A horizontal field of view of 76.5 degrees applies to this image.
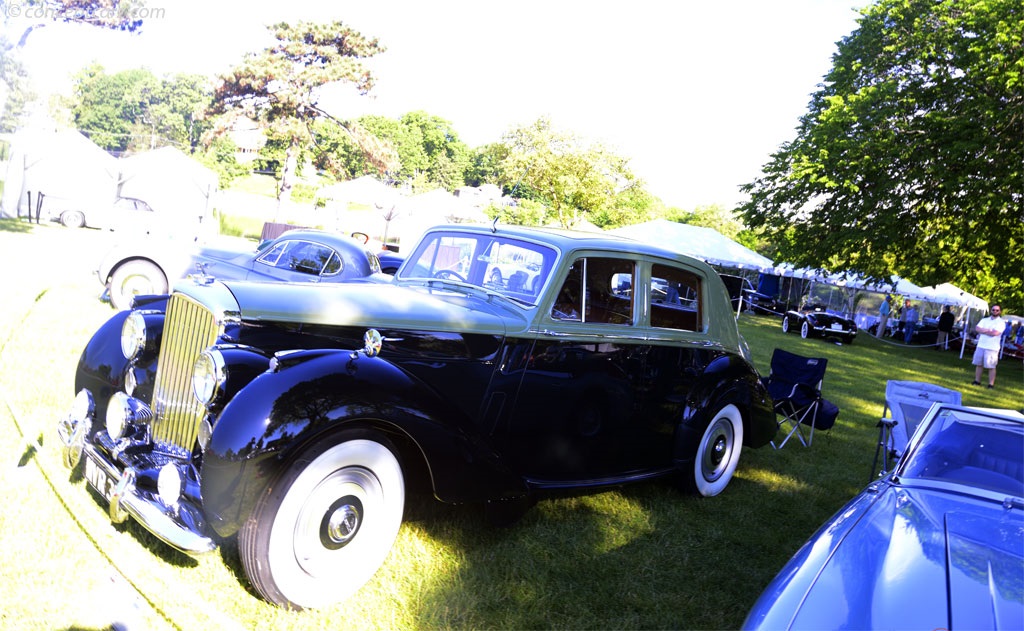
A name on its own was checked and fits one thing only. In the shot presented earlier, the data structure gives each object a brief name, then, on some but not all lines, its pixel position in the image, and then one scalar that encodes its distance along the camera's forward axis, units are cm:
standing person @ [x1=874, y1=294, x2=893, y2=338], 2882
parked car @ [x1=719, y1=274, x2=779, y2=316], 3275
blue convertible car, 226
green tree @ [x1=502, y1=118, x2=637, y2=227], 3072
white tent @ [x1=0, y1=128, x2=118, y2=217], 2139
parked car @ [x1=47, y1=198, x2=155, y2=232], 2308
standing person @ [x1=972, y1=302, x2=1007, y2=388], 1309
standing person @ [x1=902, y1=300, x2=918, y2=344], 2714
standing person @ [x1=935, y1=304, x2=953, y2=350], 2603
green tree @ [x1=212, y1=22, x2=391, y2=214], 3206
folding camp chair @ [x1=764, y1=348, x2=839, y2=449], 652
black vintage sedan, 271
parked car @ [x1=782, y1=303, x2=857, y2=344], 2316
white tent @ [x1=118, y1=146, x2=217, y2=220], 2689
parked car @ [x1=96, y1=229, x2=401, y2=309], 912
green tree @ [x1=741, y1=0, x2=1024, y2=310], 1606
